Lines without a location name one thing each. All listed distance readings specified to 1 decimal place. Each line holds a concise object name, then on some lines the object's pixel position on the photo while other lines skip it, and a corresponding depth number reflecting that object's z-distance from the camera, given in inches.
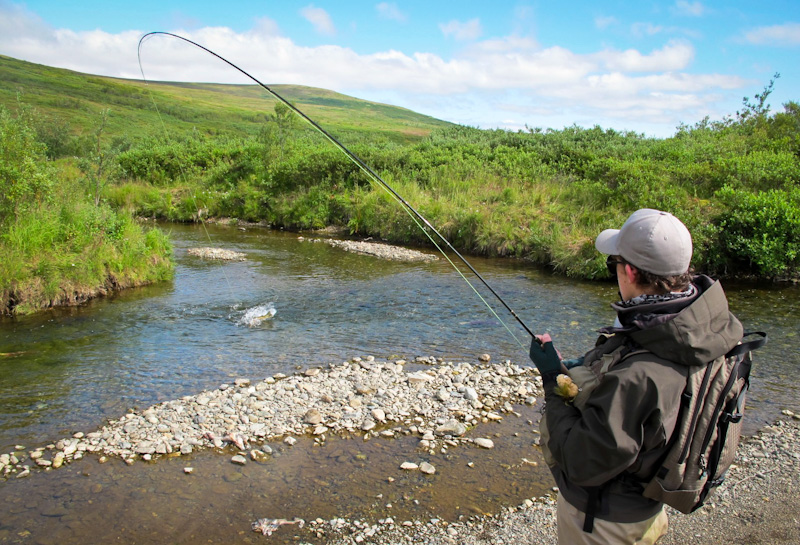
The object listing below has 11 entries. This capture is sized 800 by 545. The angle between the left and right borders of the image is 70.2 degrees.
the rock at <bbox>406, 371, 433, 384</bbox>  309.6
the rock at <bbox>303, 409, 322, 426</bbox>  264.2
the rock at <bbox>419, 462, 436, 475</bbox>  225.6
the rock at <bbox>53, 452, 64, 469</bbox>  230.8
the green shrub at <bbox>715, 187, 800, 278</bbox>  538.9
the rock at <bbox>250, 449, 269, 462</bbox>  235.5
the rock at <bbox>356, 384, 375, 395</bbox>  295.5
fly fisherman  90.1
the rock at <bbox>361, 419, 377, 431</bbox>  259.8
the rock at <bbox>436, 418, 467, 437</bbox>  257.1
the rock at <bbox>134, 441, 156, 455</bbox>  239.5
